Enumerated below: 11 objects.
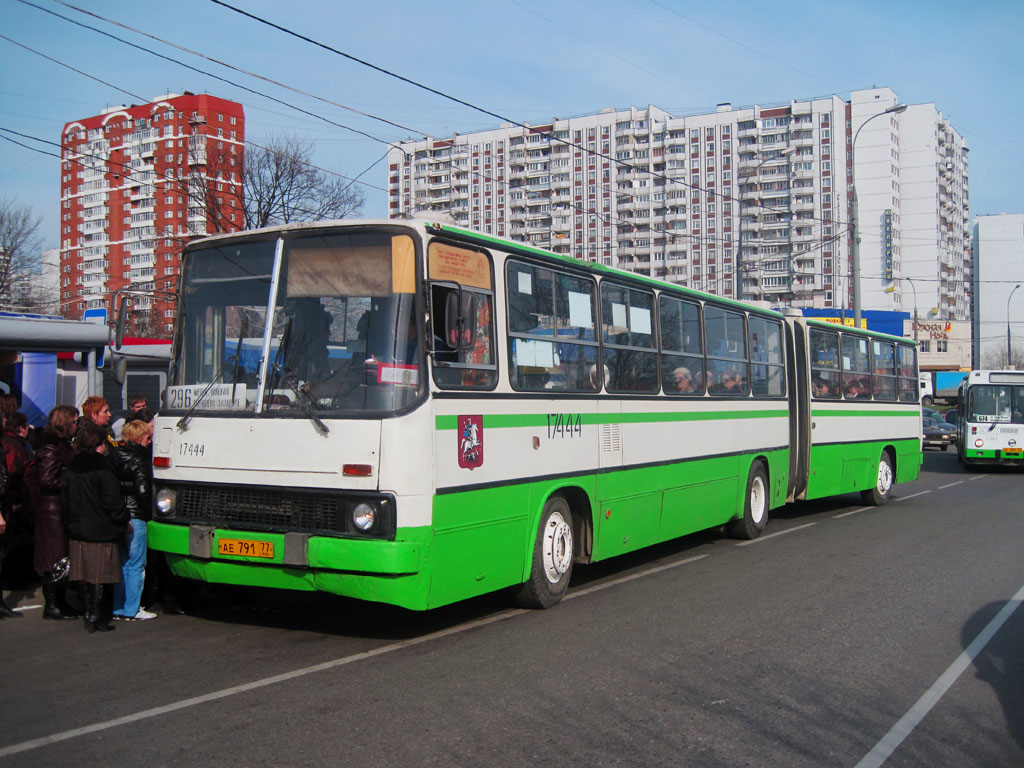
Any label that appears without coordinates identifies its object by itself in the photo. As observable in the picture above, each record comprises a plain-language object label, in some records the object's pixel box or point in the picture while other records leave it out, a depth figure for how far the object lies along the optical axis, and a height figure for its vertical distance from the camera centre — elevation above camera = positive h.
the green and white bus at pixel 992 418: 27.34 -0.70
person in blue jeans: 7.80 -0.85
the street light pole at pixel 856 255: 28.88 +4.14
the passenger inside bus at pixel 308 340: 6.94 +0.39
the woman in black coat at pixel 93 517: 7.52 -0.95
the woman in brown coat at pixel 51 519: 8.02 -1.02
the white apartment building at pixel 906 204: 107.75 +22.23
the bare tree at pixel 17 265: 44.91 +6.16
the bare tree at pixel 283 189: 38.31 +8.19
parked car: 40.38 -1.62
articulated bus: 6.67 -0.17
